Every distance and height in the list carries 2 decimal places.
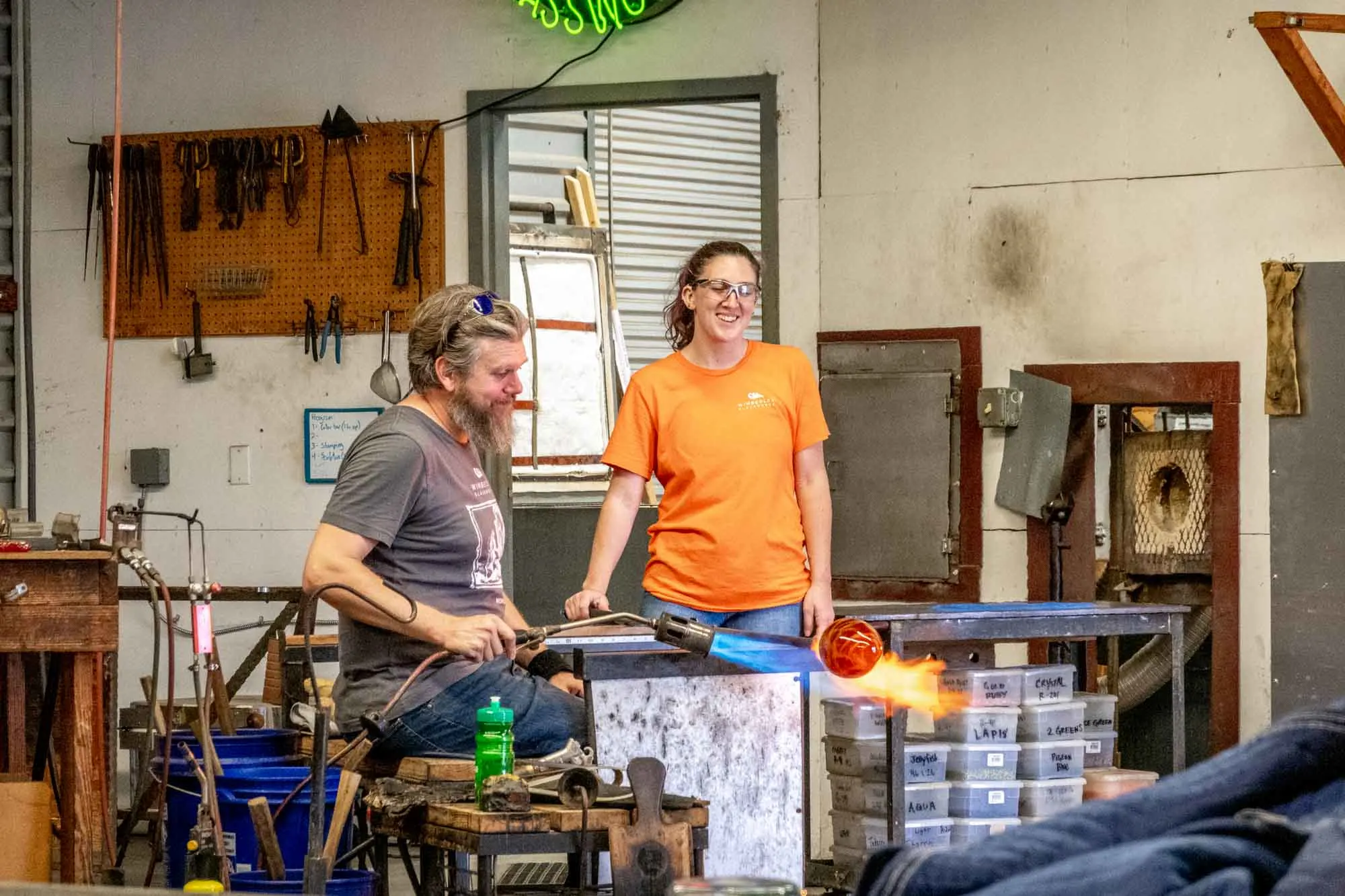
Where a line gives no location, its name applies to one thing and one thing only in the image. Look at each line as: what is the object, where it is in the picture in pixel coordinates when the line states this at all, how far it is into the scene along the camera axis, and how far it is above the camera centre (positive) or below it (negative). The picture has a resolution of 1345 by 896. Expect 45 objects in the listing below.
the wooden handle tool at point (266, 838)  6.85 -0.85
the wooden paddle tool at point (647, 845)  5.96 -0.75
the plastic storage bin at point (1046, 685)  9.23 -0.71
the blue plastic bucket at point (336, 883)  7.09 -0.99
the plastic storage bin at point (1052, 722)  9.16 -0.80
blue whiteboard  13.37 -0.01
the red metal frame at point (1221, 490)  11.12 -0.19
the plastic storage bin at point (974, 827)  8.94 -1.07
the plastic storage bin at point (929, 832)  8.85 -1.07
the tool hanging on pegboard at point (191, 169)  13.68 +1.10
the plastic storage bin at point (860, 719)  9.18 -0.80
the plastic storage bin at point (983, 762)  9.01 -0.90
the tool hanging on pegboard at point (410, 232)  13.20 +0.81
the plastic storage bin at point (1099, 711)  9.64 -0.81
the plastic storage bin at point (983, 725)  9.02 -0.80
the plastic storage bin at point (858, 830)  8.85 -1.08
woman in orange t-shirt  8.96 -0.11
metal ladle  13.14 +0.20
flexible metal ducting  11.71 -0.84
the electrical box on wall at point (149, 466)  13.62 -0.14
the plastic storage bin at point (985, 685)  9.09 -0.70
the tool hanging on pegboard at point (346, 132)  13.25 +1.22
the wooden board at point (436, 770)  6.93 -0.71
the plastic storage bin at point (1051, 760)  9.12 -0.91
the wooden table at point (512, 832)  5.85 -0.72
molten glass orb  7.67 -0.50
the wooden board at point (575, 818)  5.91 -0.69
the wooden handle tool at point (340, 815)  6.70 -0.78
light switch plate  13.59 -0.13
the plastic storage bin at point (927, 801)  8.89 -0.99
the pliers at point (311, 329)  13.42 +0.43
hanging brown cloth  10.93 +0.30
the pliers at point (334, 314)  13.41 +0.49
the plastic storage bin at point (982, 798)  9.00 -1.00
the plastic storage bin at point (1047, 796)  9.09 -1.00
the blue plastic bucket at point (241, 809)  7.64 -0.89
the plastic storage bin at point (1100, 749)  9.64 -0.92
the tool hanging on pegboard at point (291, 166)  13.47 +1.09
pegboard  13.31 +0.74
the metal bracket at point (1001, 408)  11.75 +0.09
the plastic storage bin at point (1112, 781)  9.19 -0.97
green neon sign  12.71 +1.63
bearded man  6.91 -0.26
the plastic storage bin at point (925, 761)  8.95 -0.89
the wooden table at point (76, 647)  8.14 -0.53
